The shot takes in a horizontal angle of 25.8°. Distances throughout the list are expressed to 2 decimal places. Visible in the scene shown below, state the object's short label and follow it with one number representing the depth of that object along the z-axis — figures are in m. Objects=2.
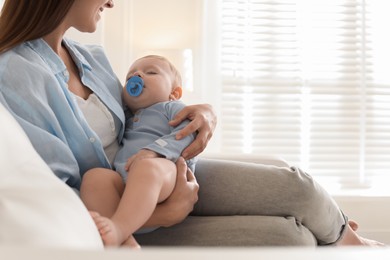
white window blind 3.85
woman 1.62
